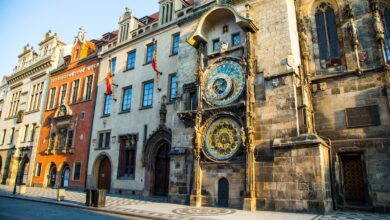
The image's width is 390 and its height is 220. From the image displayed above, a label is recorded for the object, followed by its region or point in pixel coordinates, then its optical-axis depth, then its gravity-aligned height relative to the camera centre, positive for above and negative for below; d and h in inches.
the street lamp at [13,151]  1301.2 +105.5
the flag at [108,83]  960.4 +314.9
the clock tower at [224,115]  535.2 +133.4
